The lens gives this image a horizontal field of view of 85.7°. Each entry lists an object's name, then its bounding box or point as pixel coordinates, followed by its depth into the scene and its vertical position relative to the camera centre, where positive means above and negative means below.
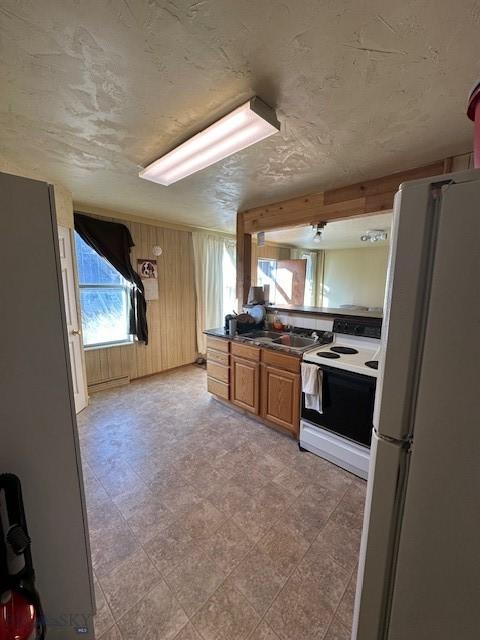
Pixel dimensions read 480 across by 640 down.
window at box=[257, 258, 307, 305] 5.93 +0.03
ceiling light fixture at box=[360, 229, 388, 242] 4.47 +0.79
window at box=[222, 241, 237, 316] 4.84 +0.07
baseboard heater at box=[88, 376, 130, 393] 3.56 -1.50
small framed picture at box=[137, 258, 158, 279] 3.79 +0.14
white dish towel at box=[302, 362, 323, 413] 2.12 -0.87
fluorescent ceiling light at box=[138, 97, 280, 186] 1.36 +0.84
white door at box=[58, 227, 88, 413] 2.74 -0.45
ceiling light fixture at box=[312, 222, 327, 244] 2.81 +0.59
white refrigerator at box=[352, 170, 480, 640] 0.54 -0.33
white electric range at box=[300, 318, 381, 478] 1.92 -0.91
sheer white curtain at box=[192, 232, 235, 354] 4.44 +0.01
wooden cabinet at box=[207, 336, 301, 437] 2.42 -1.06
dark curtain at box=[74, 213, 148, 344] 3.24 +0.36
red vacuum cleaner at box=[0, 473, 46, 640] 0.72 -0.92
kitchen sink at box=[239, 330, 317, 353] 2.81 -0.67
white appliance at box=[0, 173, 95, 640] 0.86 -0.47
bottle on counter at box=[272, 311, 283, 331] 3.10 -0.53
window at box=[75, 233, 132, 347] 3.37 -0.30
